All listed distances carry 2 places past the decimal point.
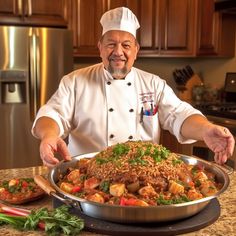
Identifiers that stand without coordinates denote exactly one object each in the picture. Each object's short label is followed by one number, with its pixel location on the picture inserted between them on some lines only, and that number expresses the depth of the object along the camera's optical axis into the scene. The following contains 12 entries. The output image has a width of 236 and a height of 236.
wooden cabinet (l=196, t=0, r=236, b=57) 3.54
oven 2.96
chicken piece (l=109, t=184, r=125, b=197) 1.03
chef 1.78
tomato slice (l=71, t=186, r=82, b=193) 1.09
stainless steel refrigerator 2.76
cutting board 0.96
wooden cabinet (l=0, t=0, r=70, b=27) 2.85
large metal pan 0.94
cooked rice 1.08
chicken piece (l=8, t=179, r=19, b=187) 1.22
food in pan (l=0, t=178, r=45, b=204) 1.15
